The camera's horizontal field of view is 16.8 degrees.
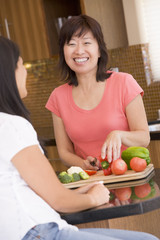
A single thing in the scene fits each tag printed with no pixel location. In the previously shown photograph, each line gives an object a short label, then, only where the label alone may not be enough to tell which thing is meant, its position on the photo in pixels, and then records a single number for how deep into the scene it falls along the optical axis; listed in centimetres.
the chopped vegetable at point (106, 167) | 188
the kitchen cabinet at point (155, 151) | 292
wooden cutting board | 182
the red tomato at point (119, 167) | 183
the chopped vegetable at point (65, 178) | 188
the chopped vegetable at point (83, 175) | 188
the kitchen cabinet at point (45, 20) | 342
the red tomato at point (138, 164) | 184
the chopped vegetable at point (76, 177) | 188
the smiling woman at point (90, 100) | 221
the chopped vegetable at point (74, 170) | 192
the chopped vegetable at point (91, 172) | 195
